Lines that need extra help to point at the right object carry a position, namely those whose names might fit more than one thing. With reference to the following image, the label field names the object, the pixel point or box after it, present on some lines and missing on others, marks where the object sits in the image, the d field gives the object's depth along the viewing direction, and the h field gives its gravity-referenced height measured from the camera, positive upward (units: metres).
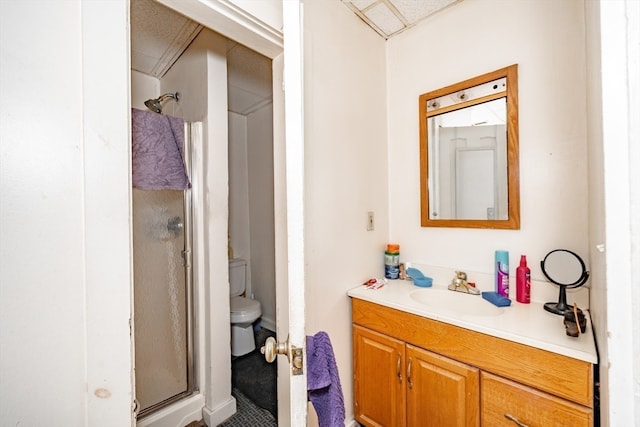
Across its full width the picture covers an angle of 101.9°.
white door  0.56 +0.06
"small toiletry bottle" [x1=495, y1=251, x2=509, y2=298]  1.24 -0.31
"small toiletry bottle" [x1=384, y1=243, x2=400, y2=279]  1.61 -0.31
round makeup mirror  1.05 -0.27
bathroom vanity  0.83 -0.59
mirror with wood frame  1.27 +0.31
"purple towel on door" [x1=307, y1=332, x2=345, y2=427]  0.67 -0.45
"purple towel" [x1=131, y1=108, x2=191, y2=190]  1.07 +0.27
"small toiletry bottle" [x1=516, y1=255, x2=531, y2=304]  1.18 -0.33
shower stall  1.42 -0.47
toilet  2.17 -0.94
